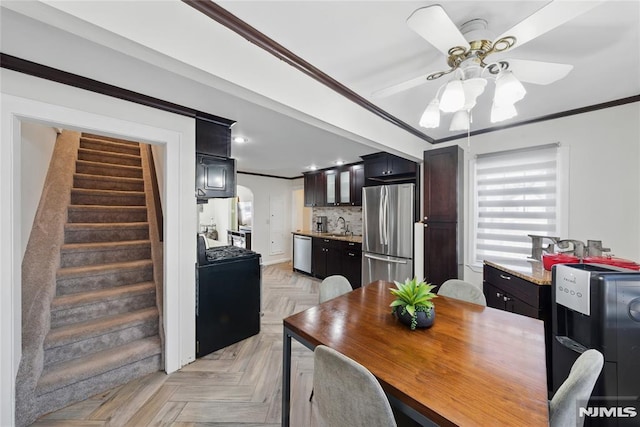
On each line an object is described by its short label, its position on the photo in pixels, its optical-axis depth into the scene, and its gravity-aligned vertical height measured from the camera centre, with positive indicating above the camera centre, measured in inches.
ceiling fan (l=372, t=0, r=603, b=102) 36.6 +29.6
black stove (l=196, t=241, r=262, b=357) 96.3 -35.1
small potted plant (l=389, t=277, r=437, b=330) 53.9 -20.8
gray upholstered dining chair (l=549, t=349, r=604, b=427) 33.7 -25.2
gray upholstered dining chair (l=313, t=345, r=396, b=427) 34.2 -26.7
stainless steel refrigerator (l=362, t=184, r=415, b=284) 144.5 -12.6
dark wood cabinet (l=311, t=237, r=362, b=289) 177.2 -36.2
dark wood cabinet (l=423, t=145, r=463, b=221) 123.7 +14.2
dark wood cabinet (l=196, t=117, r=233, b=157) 96.6 +29.7
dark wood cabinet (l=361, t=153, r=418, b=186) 149.9 +26.9
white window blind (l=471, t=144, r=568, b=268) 102.5 +4.4
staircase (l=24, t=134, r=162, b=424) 77.4 -31.1
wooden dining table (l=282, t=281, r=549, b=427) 32.4 -25.3
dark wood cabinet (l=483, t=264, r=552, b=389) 77.2 -29.5
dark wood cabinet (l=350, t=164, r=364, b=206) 185.9 +21.3
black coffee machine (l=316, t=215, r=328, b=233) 236.1 -12.7
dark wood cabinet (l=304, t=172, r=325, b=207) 218.5 +20.4
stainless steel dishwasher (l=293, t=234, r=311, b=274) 216.4 -36.9
